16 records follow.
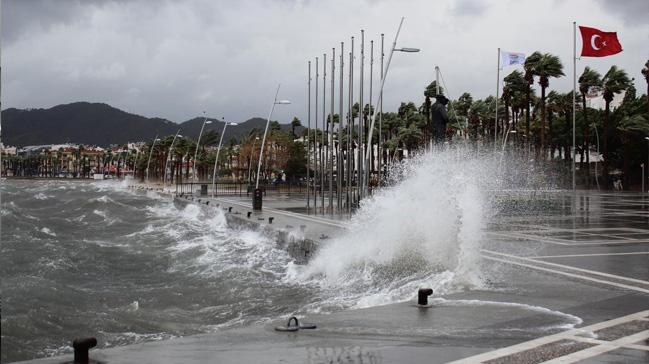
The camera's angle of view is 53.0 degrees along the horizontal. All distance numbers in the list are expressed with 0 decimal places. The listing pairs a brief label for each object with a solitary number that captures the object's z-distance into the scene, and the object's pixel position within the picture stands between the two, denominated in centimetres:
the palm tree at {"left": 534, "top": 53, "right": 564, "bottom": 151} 6338
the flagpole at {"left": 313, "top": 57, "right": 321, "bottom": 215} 3784
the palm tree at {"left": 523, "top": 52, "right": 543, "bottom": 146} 6400
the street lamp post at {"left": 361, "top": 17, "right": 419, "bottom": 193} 2970
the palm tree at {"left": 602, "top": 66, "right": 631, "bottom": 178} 6825
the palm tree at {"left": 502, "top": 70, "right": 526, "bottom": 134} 7206
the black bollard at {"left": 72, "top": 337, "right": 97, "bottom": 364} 614
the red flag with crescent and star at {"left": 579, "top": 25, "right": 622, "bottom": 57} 4278
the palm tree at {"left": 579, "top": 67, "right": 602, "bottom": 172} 7056
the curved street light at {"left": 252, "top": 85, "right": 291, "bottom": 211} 3543
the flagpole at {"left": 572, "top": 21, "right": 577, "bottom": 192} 4975
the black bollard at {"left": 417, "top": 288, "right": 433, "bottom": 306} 954
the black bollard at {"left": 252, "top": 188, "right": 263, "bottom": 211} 3544
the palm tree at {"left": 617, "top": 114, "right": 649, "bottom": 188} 6762
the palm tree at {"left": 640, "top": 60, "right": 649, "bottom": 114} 6331
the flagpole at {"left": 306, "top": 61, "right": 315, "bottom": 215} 4353
